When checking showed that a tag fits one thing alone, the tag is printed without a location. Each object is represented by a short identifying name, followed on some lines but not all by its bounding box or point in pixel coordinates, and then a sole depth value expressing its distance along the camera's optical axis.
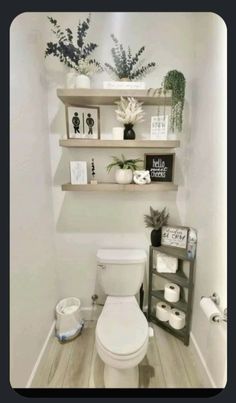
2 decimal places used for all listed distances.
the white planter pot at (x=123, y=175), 1.13
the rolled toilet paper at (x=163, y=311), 1.34
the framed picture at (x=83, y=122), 1.12
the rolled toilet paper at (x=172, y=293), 1.30
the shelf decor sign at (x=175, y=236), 1.25
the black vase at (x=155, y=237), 1.28
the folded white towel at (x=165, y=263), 1.30
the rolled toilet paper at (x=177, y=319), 1.27
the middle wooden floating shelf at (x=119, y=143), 1.08
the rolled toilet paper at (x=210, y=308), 0.79
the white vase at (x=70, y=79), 1.06
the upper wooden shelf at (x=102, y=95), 1.02
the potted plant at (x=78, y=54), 1.01
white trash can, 1.28
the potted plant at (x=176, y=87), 1.04
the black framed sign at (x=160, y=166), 1.19
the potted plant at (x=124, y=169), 1.14
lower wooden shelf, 1.13
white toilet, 0.90
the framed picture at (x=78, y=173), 1.14
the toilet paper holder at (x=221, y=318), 0.78
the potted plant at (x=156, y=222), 1.26
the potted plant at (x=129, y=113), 1.05
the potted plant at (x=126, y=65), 1.05
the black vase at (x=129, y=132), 1.13
